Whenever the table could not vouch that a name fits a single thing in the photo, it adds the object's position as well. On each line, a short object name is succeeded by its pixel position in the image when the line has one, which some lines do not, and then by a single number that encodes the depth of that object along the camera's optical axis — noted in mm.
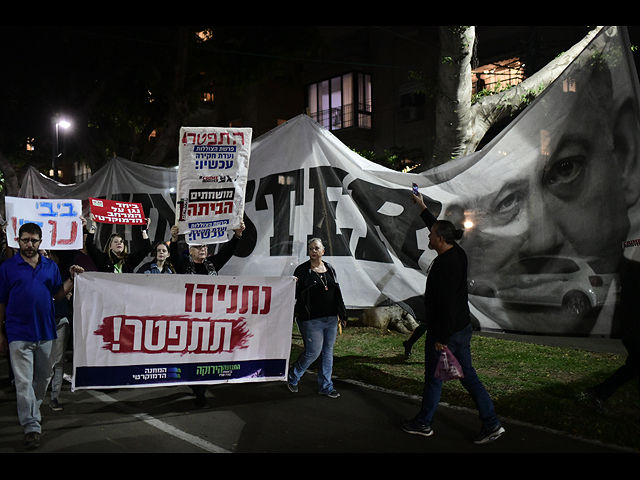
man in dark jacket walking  4832
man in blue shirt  4922
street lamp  16875
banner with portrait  5023
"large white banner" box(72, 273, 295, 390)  5355
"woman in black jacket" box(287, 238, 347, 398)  6184
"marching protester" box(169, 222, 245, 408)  6078
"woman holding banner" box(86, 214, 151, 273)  7078
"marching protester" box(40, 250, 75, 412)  6012
